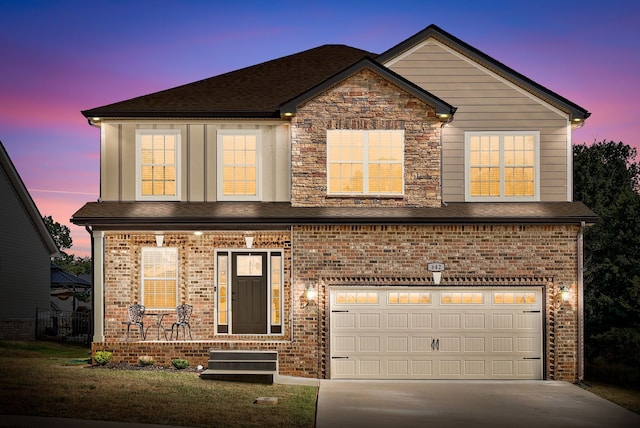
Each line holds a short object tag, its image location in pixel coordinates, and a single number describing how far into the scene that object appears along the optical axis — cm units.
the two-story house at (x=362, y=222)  1983
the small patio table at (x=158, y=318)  2028
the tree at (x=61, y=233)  9081
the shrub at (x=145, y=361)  1926
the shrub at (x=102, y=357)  1917
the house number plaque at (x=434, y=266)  1984
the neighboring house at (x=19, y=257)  3225
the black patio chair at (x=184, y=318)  2016
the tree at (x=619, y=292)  2558
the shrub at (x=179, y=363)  1916
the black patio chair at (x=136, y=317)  1995
